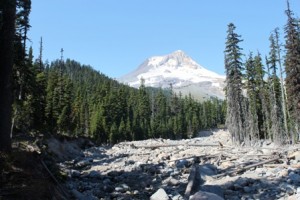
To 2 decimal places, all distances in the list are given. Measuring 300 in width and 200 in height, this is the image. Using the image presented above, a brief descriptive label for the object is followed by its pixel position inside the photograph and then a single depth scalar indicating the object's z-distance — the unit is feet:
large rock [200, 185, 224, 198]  42.22
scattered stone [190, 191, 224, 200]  35.18
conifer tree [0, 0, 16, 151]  37.99
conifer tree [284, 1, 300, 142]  130.62
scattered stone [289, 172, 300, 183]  50.33
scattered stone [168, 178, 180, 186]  60.03
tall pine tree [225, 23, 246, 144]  160.86
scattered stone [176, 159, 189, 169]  78.41
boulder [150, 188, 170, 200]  45.60
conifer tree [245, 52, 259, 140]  190.39
